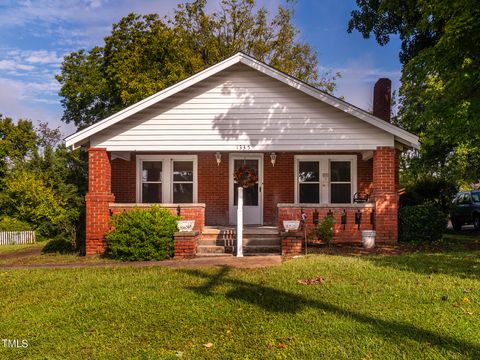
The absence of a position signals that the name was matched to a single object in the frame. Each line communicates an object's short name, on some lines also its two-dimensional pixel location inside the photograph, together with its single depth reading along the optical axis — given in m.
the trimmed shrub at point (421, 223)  12.26
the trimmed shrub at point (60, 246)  13.85
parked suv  18.55
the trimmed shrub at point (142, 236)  10.48
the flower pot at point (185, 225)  11.08
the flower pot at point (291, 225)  10.96
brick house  11.82
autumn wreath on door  11.73
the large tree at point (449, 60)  9.01
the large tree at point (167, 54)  25.41
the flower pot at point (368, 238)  11.44
